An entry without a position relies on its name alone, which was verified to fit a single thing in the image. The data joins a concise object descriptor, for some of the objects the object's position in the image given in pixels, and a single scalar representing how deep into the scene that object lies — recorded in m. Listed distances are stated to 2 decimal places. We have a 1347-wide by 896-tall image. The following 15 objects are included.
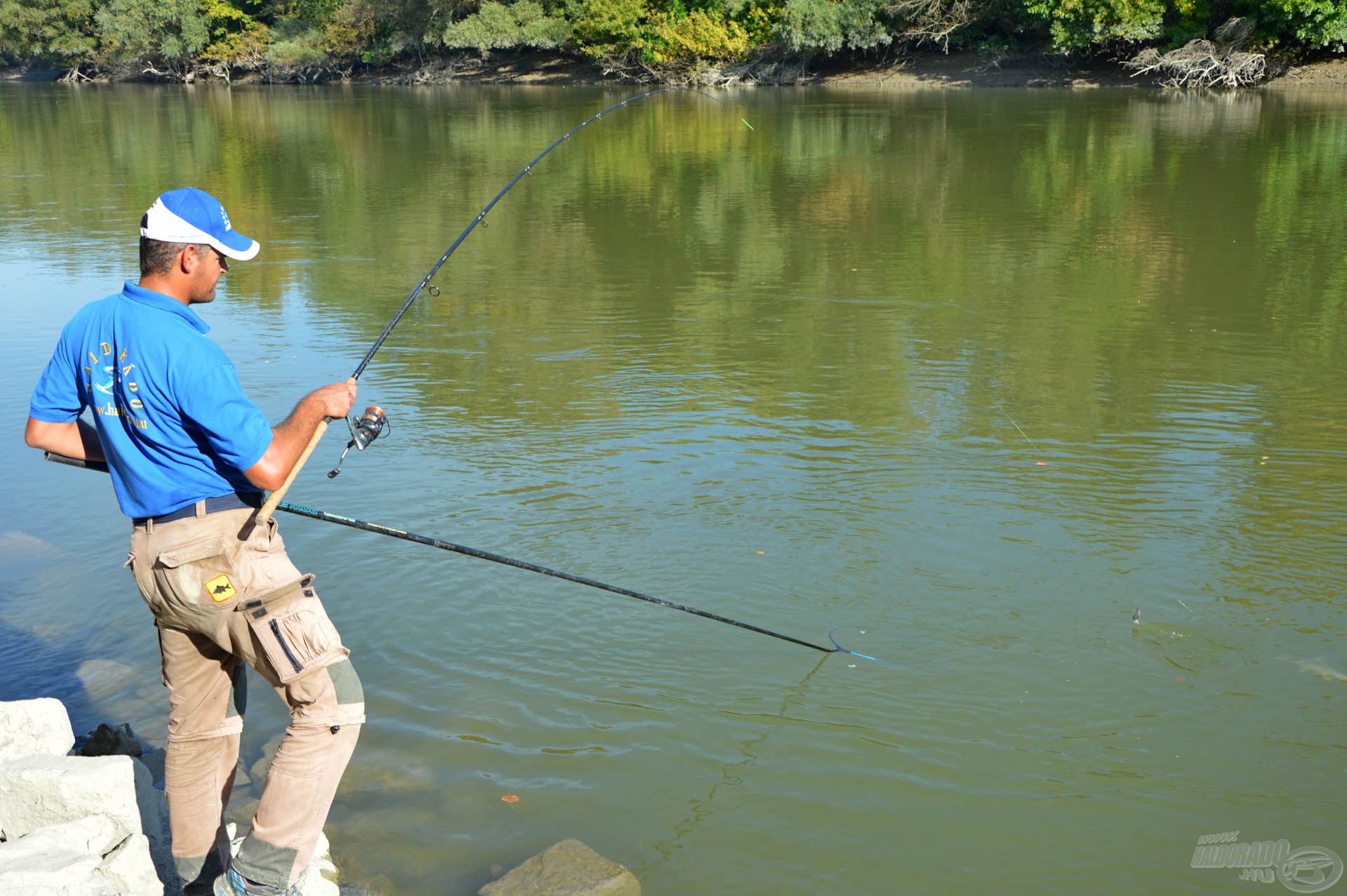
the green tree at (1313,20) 31.84
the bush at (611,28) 47.84
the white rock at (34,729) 3.64
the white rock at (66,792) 3.20
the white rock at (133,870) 3.10
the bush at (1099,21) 35.38
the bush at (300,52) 58.44
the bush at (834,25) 40.97
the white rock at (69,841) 3.06
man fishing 2.86
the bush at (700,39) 44.84
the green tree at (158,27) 60.75
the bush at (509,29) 50.59
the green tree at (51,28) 63.44
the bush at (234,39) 61.31
